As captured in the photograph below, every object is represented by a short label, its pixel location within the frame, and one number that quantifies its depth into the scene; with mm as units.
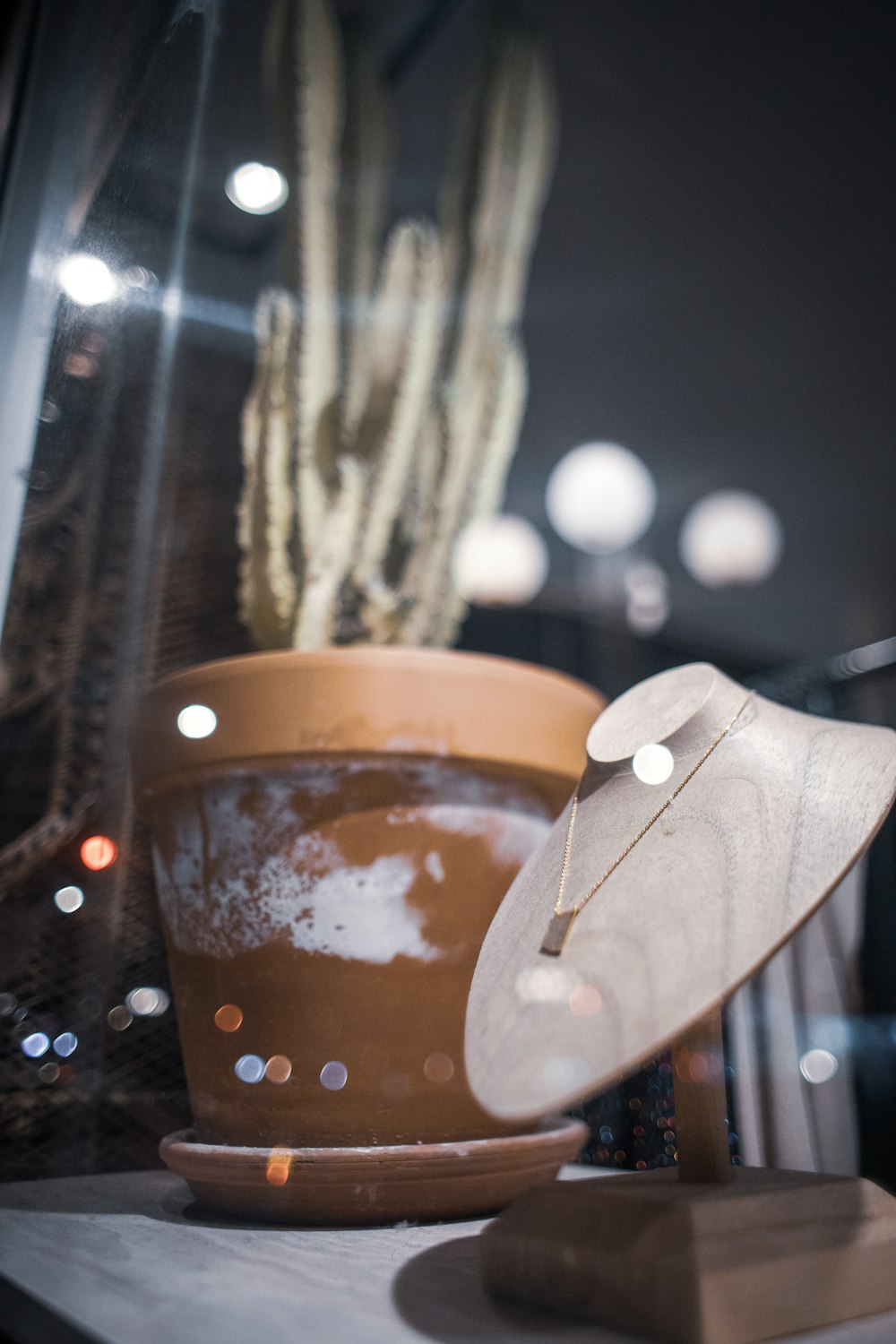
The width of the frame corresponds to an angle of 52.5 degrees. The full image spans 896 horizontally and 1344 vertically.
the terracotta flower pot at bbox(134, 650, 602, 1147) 550
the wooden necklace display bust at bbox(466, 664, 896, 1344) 320
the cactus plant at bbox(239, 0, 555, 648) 773
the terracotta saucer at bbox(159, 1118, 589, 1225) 514
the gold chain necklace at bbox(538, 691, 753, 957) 383
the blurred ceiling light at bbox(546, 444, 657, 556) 1950
